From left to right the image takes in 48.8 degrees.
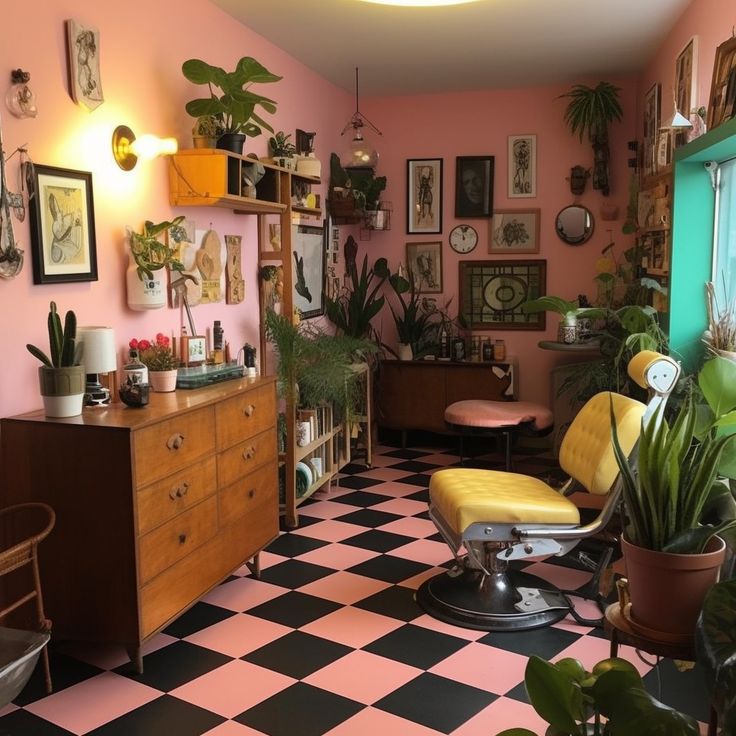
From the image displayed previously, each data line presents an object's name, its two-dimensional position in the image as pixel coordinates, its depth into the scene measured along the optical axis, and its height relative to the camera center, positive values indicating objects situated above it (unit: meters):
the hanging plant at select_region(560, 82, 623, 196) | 6.00 +1.17
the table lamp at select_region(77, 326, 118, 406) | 3.13 -0.31
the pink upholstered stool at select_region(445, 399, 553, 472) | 5.38 -0.97
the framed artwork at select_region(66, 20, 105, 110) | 3.17 +0.85
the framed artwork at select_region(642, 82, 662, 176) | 5.17 +0.97
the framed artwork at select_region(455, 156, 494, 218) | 6.51 +0.71
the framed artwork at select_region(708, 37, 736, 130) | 3.21 +0.77
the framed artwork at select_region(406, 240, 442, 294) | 6.71 +0.08
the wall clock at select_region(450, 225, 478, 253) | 6.61 +0.29
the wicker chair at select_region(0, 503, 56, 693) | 2.60 -0.90
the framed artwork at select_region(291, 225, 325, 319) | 5.44 +0.04
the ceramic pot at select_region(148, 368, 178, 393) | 3.47 -0.44
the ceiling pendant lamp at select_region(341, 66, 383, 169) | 5.82 +0.86
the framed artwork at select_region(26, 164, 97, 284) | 3.04 +0.20
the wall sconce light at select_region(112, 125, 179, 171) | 3.50 +0.57
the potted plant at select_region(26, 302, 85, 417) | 2.89 -0.33
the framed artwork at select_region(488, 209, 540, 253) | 6.48 +0.34
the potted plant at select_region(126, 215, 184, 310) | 3.56 +0.05
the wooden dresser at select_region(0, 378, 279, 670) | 2.84 -0.83
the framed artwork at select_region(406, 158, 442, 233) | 6.65 +0.66
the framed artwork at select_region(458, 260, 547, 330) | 6.53 -0.15
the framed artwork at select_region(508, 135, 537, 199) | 6.42 +0.86
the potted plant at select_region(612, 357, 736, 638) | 1.74 -0.57
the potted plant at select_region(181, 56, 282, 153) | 3.81 +0.85
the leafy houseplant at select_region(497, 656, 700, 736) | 1.43 -0.79
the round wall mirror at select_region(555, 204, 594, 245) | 6.36 +0.38
